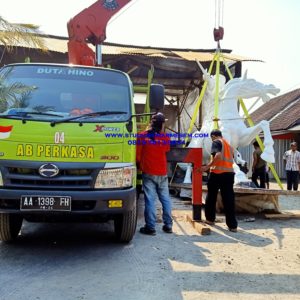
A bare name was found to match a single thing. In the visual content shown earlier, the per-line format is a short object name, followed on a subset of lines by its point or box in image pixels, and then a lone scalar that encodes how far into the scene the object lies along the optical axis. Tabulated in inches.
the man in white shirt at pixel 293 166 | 455.8
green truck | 166.9
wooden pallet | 290.4
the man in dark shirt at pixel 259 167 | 424.5
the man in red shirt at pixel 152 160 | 223.6
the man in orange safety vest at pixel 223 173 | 242.2
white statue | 354.0
